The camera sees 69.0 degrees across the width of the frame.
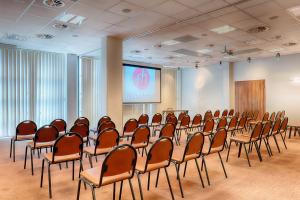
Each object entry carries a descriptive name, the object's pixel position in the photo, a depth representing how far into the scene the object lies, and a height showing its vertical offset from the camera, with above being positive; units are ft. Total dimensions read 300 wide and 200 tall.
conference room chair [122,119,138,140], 17.66 -2.31
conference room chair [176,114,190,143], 21.42 -2.37
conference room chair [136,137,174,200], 9.05 -2.49
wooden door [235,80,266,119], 35.51 +0.55
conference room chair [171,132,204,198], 10.41 -2.60
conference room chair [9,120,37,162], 16.17 -2.43
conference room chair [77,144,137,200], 7.68 -2.57
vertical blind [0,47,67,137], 26.45 +1.64
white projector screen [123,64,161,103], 32.78 +2.43
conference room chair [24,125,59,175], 13.26 -2.40
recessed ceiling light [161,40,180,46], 24.61 +6.58
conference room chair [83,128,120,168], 11.93 -2.43
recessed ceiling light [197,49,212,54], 29.19 +6.60
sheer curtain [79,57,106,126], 33.06 +1.74
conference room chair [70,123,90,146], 15.07 -2.09
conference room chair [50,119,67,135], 17.85 -2.06
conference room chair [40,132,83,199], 10.24 -2.43
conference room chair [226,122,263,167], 15.61 -2.92
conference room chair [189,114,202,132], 23.02 -2.36
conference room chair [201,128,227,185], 12.00 -2.49
